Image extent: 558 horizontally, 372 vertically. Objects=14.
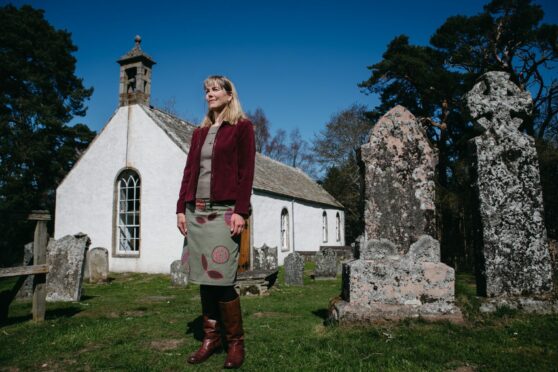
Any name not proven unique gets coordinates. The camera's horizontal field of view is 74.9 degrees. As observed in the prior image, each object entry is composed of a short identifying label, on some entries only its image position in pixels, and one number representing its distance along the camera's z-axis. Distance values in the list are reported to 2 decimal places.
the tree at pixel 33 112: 22.11
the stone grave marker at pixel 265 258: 12.66
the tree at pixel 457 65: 18.80
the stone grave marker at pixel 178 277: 9.91
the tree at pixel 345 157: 29.48
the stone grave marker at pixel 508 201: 4.40
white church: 13.66
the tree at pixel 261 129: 38.09
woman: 3.28
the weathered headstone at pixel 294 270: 10.39
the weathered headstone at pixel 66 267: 7.59
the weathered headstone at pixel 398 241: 4.26
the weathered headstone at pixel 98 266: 11.62
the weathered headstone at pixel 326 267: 12.21
